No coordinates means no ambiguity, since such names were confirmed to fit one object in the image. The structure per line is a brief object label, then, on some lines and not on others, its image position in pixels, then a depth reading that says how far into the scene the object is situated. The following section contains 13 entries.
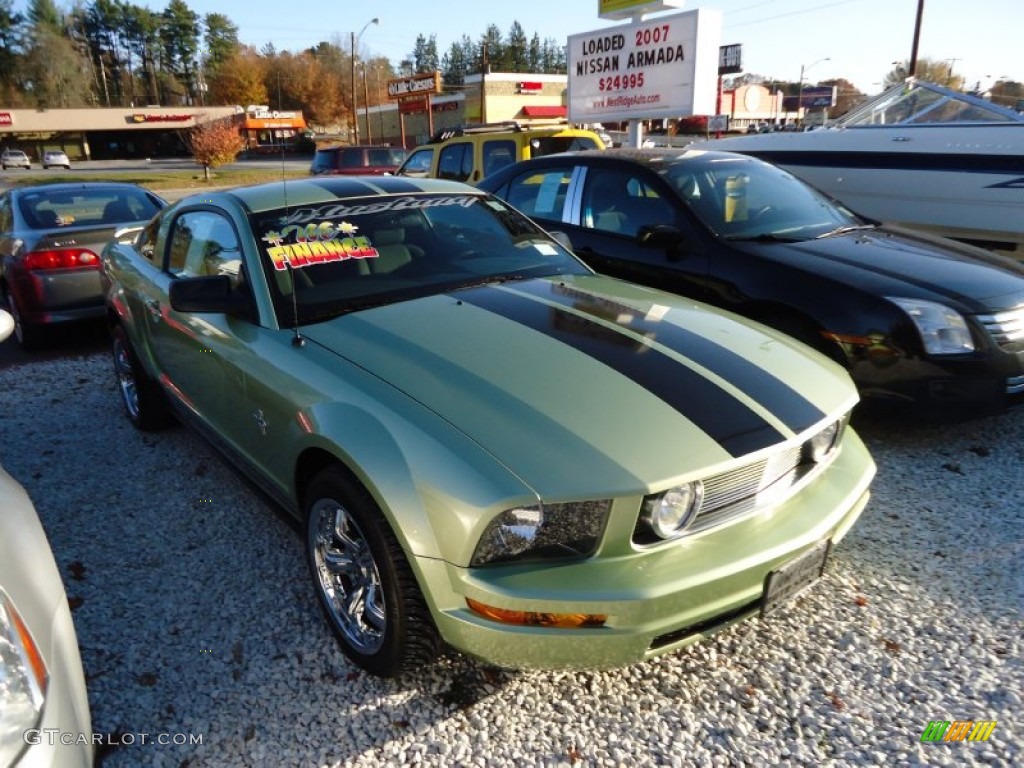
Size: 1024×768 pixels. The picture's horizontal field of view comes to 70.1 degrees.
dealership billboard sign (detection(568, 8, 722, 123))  10.43
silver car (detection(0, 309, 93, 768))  1.43
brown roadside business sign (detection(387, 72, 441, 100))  39.62
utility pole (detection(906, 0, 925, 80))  28.66
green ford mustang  1.95
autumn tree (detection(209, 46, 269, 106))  83.56
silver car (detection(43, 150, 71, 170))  53.84
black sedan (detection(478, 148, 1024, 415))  3.67
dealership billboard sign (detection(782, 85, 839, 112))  56.94
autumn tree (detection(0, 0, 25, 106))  78.50
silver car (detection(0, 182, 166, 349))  6.14
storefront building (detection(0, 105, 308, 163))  65.31
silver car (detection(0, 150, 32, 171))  53.66
